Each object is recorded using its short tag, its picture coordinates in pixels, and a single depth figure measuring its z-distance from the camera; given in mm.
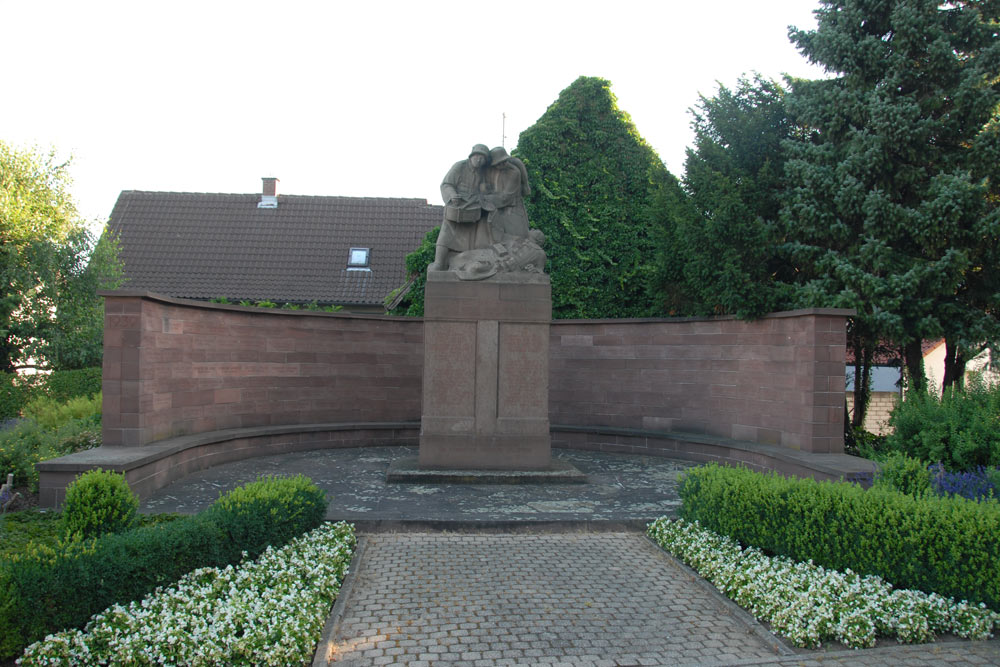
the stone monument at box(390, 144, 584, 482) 10086
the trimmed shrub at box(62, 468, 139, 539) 5484
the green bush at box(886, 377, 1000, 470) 8594
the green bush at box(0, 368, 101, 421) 14258
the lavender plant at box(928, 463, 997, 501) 6863
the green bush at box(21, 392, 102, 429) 11672
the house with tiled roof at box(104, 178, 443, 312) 23594
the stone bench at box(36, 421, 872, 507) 7852
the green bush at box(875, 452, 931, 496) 6625
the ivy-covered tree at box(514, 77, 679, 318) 17078
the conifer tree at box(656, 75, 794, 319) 11242
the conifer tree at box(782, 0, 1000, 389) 10383
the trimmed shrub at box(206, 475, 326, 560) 5910
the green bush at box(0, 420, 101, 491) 8609
